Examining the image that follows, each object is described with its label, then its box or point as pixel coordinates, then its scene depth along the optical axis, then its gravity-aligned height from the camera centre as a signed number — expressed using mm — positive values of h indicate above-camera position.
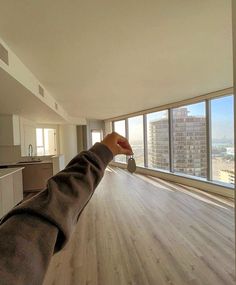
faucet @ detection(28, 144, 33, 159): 6652 -298
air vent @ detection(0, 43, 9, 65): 2254 +939
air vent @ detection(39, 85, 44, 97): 3918 +924
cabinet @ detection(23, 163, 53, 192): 5914 -965
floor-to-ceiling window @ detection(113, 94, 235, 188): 5020 -93
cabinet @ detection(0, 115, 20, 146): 5129 +257
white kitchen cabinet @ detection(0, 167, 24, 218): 3785 -979
